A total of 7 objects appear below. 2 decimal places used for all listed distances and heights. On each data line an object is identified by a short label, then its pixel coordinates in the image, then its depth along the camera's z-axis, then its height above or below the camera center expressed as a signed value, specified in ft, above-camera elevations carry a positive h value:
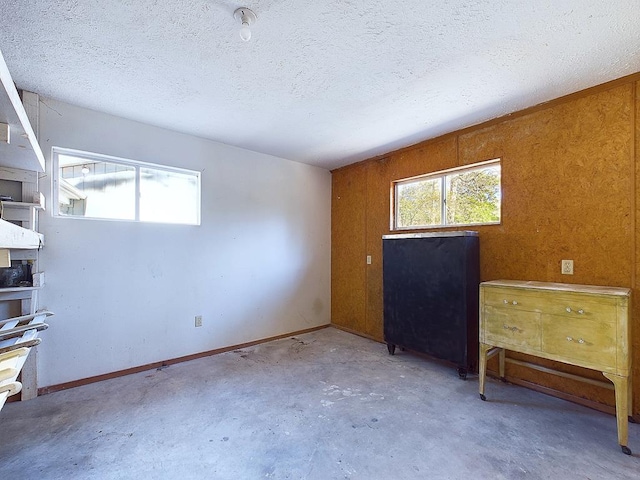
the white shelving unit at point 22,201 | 3.63 +1.05
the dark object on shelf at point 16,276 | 7.03 -0.84
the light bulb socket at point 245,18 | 4.83 +3.90
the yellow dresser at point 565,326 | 5.66 -1.92
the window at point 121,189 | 8.41 +1.75
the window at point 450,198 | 9.32 +1.60
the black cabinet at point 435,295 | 8.63 -1.78
